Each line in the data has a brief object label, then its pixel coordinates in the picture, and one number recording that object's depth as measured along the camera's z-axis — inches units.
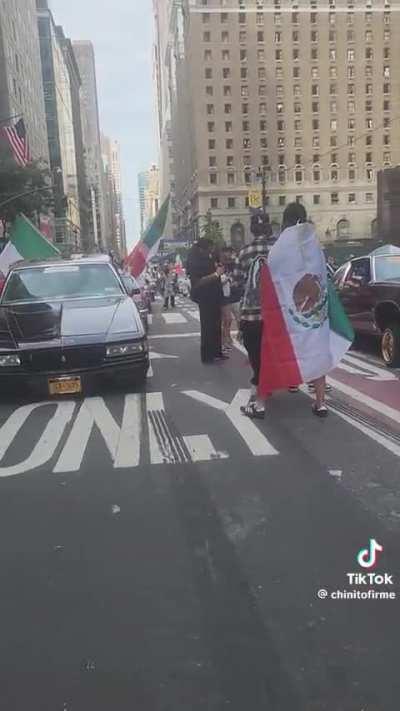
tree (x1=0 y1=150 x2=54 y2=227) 1252.5
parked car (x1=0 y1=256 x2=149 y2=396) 291.6
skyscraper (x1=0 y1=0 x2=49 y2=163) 2274.0
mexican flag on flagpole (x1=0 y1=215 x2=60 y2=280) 546.9
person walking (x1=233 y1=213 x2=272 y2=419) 257.4
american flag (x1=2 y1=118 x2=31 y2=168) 1196.5
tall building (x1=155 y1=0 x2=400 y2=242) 4244.6
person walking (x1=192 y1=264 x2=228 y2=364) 406.3
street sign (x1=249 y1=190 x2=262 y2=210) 1966.0
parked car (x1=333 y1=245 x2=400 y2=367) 371.6
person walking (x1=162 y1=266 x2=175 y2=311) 984.8
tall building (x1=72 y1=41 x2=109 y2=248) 6638.8
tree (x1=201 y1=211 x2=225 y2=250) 3484.7
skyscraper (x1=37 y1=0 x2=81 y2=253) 3750.5
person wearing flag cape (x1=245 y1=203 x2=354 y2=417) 247.3
